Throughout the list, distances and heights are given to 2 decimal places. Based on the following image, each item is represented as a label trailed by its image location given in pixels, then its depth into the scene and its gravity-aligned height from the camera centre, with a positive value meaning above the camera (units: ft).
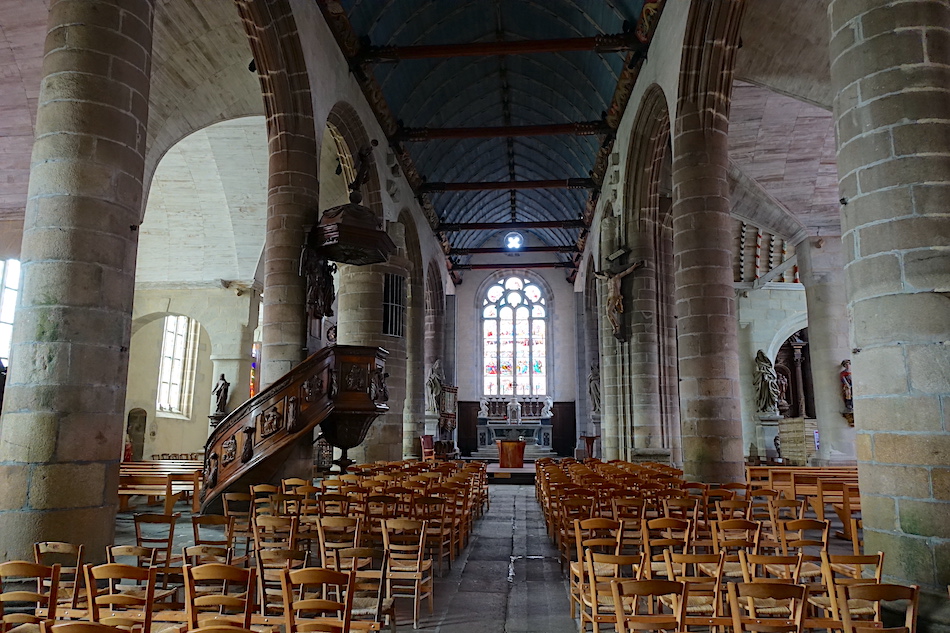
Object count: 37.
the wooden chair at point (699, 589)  10.78 -2.42
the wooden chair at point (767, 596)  9.09 -1.90
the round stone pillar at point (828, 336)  45.70 +7.35
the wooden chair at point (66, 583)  11.21 -2.24
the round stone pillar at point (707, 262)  27.91 +7.56
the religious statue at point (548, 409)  89.57 +5.19
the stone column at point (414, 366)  61.98 +7.24
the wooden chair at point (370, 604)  10.91 -2.73
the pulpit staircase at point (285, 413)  26.35 +1.38
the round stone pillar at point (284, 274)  31.04 +7.58
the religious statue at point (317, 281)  31.37 +7.55
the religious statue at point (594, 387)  75.00 +6.59
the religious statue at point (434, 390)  75.22 +6.34
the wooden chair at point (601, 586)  11.23 -2.60
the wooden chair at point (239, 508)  19.22 -2.10
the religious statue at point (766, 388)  63.98 +5.52
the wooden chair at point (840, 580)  10.65 -2.22
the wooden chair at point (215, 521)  14.56 -1.48
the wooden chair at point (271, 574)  11.75 -2.36
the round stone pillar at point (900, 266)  13.76 +3.73
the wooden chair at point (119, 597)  9.40 -2.03
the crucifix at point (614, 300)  46.44 +9.65
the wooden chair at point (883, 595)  9.02 -1.87
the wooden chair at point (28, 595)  9.26 -2.04
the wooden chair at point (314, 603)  8.95 -1.94
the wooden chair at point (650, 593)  9.34 -2.06
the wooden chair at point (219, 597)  8.70 -1.81
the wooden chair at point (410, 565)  14.80 -2.56
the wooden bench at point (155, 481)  28.22 -1.29
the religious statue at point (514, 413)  84.89 +4.39
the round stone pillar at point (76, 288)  15.40 +3.67
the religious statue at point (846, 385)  45.50 +4.14
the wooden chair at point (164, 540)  13.12 -2.07
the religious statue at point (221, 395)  54.49 +4.14
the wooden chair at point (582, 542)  13.19 -1.71
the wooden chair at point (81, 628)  7.34 -1.82
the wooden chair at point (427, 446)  61.36 +0.33
